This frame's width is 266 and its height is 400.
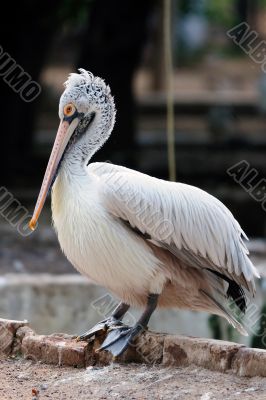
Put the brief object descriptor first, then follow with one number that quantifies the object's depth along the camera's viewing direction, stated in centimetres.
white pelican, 1119
